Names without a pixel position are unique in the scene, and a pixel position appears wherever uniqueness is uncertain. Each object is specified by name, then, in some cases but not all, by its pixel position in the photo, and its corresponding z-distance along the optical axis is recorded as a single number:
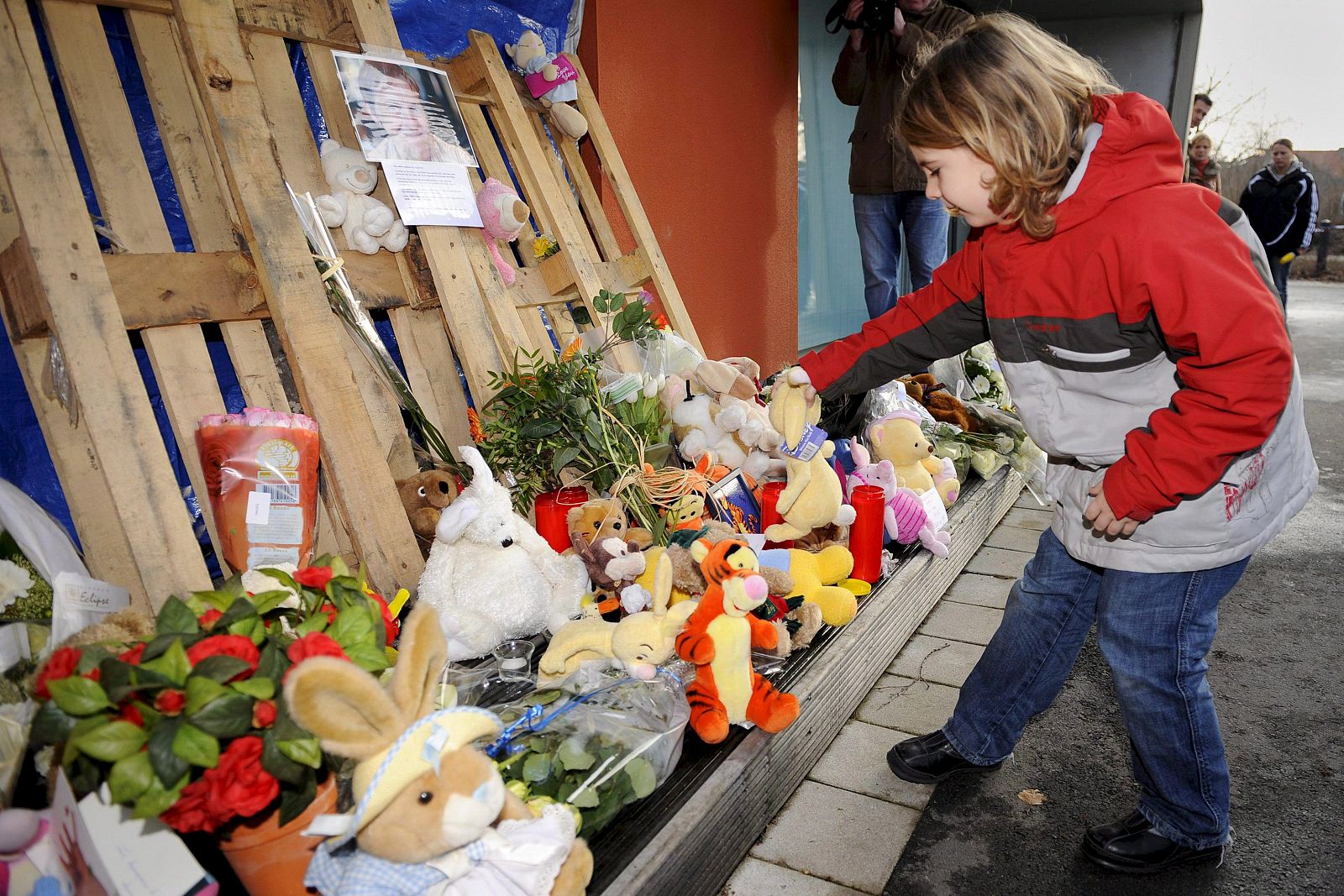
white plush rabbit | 1.97
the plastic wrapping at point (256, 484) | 1.96
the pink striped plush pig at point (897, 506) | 2.85
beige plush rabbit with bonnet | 1.08
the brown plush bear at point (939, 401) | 3.93
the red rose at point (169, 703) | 1.06
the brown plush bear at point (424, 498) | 2.31
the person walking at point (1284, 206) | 8.18
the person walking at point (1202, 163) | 7.98
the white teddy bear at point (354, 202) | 2.50
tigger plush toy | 1.71
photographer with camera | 4.14
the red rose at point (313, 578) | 1.37
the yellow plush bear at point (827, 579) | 2.30
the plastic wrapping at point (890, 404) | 3.31
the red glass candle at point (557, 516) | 2.43
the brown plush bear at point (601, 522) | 2.23
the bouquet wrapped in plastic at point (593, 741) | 1.53
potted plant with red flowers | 1.03
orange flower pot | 1.16
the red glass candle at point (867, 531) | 2.57
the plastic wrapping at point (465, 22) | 2.93
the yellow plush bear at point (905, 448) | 2.98
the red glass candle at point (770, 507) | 2.52
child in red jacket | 1.39
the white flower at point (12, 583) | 1.66
